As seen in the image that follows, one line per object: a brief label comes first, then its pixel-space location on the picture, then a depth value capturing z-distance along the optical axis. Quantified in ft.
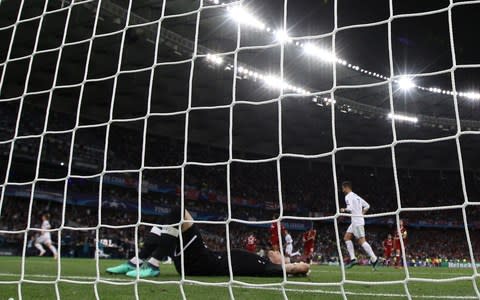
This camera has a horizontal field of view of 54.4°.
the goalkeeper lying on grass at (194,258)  14.90
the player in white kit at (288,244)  41.04
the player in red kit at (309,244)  41.32
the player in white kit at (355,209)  25.82
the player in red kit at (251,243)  49.52
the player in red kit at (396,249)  47.90
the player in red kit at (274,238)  40.68
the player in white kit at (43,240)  44.62
